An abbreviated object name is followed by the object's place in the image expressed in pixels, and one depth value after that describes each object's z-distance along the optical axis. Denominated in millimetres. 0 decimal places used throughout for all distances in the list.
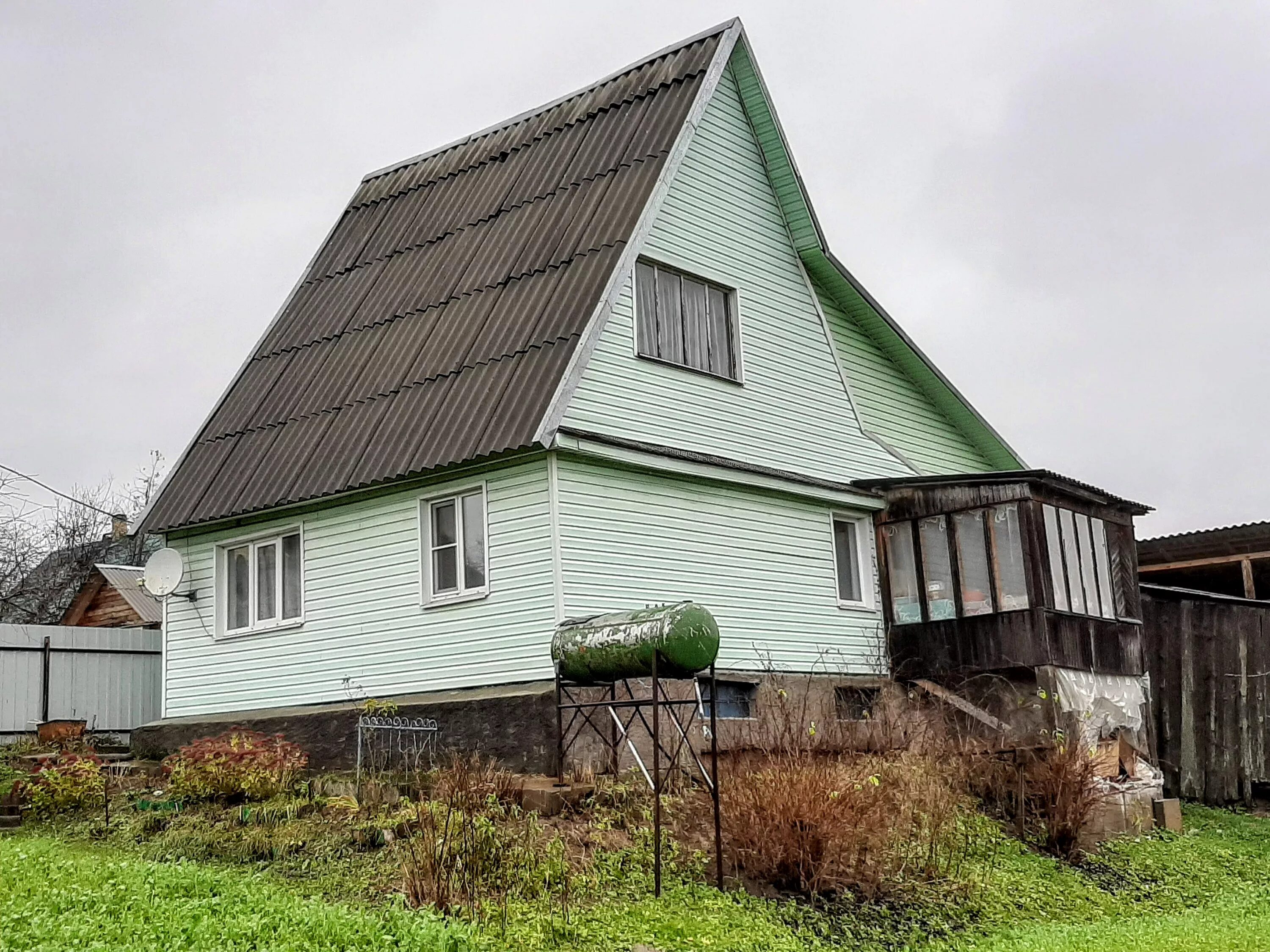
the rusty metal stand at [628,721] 11797
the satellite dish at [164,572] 17984
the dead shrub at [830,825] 11203
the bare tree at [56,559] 31781
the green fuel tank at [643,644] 11836
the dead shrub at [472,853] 10164
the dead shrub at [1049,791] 14328
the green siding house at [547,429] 15117
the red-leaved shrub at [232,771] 13953
